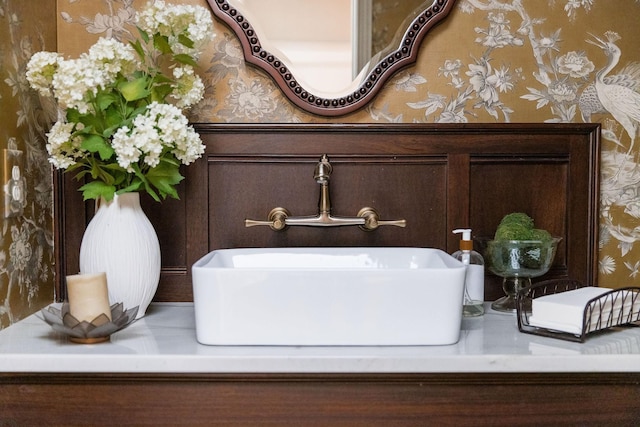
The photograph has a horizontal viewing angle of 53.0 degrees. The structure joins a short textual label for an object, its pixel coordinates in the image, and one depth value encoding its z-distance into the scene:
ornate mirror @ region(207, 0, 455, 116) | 1.45
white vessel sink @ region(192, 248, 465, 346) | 1.05
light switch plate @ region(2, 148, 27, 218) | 1.20
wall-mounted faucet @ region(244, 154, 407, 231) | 1.43
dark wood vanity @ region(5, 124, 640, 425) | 1.47
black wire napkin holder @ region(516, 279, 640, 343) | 1.12
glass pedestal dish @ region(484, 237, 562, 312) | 1.32
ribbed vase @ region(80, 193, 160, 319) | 1.24
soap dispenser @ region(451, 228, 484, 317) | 1.32
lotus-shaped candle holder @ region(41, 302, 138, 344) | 1.07
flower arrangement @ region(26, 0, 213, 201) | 1.18
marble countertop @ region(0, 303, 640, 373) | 1.01
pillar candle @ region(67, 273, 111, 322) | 1.10
